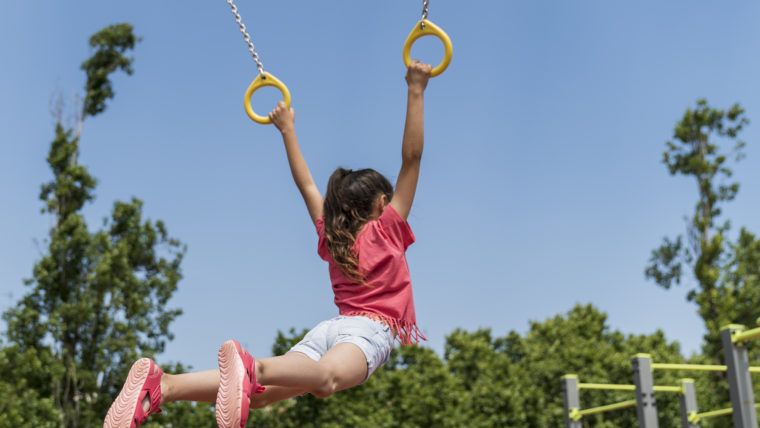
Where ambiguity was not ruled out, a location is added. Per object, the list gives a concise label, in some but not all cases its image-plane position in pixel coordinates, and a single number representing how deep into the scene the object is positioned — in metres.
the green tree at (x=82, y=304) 14.14
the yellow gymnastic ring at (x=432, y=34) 3.45
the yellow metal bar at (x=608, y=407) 11.10
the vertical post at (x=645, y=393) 9.73
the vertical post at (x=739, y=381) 8.34
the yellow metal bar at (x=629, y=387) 10.93
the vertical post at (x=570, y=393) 11.64
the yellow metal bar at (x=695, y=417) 11.20
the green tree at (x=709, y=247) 18.16
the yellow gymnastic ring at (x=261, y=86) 3.80
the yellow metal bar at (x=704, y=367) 9.02
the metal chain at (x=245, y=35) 3.52
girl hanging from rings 2.75
